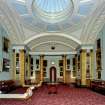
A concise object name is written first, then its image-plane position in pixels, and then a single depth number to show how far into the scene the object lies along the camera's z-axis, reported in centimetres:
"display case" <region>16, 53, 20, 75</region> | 1036
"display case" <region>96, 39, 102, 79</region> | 934
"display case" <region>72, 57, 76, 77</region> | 1270
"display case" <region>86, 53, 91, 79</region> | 1037
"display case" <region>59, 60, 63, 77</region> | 1327
